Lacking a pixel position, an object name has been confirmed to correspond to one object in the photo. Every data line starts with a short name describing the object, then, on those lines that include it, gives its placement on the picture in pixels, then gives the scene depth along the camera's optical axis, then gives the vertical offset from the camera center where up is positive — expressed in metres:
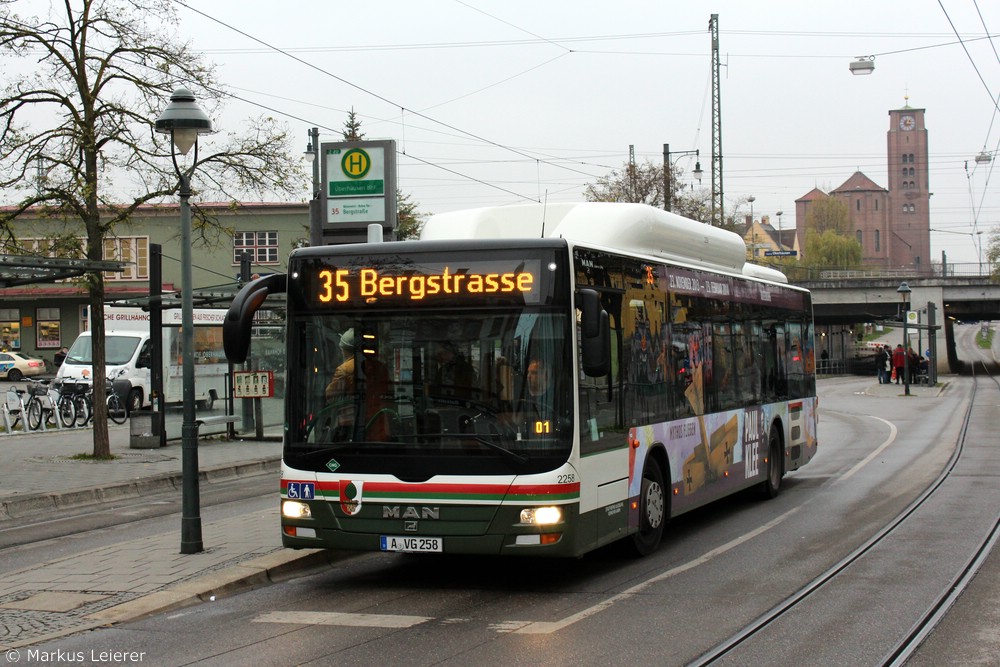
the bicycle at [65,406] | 26.91 -1.31
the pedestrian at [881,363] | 52.63 -1.08
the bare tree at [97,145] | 17.81 +3.33
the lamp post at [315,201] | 19.77 +3.09
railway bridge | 71.38 +2.78
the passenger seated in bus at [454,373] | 8.30 -0.20
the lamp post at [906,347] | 43.16 -0.28
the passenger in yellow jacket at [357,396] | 8.48 -0.37
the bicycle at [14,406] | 25.12 -1.22
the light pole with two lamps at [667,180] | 41.96 +6.11
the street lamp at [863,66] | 28.45 +6.92
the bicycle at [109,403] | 27.47 -1.32
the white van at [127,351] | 32.62 -0.01
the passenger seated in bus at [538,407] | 8.23 -0.45
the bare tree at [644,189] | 44.38 +6.12
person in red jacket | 49.75 -0.83
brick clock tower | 164.38 +22.23
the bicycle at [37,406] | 25.73 -1.25
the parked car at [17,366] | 52.34 -0.69
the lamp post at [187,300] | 9.98 +0.46
